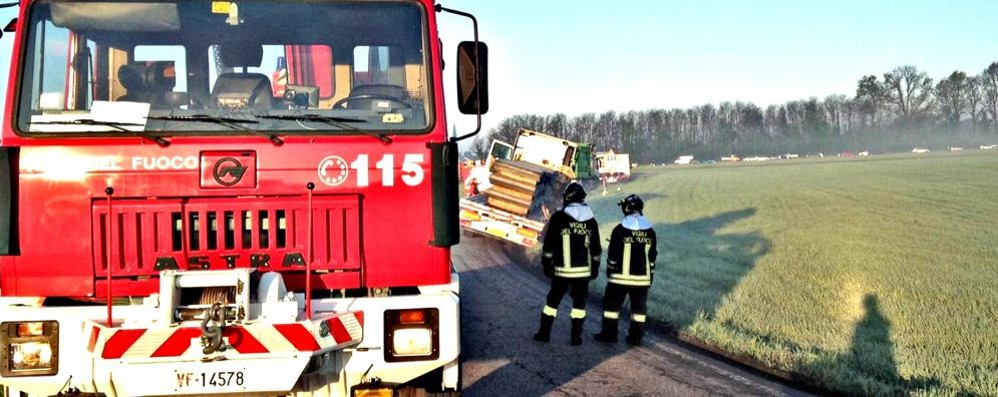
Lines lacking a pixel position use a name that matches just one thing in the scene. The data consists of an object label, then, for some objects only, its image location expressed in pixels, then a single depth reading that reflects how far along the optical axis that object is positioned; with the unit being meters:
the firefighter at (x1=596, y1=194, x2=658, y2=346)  9.01
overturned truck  18.12
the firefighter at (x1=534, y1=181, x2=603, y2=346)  9.05
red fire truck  4.47
